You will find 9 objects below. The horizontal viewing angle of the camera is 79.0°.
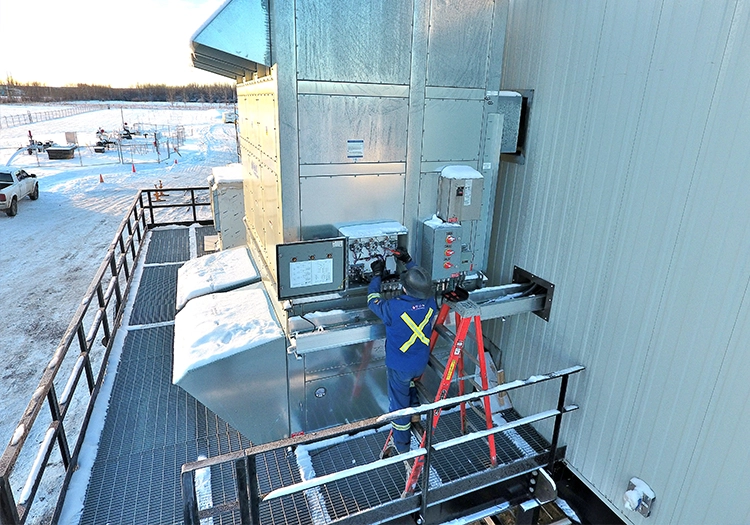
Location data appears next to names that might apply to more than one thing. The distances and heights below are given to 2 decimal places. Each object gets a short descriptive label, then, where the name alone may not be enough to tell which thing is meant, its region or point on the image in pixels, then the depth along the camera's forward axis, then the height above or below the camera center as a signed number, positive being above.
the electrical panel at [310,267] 4.34 -1.49
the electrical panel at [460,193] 4.65 -0.80
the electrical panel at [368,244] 4.64 -1.35
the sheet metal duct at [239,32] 3.85 +0.58
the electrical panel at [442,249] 4.73 -1.37
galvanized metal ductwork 4.11 -0.44
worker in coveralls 4.22 -2.03
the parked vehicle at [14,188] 16.83 -3.41
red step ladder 4.13 -2.27
